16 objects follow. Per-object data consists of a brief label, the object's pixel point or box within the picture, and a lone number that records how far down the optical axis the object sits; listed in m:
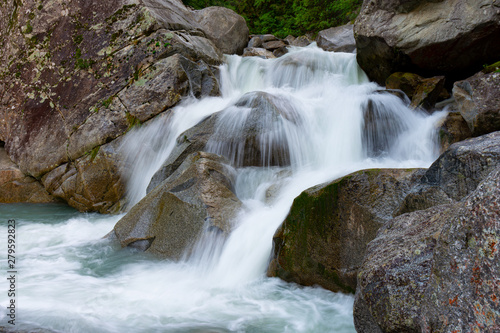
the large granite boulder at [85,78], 8.30
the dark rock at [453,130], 6.00
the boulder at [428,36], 6.48
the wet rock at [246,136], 6.59
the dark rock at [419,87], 7.01
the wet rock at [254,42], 13.44
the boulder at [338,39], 12.58
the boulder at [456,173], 3.00
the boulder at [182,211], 4.97
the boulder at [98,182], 7.89
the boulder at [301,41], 15.59
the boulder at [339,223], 3.69
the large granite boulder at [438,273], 1.48
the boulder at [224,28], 11.82
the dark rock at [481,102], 5.23
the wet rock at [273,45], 13.84
